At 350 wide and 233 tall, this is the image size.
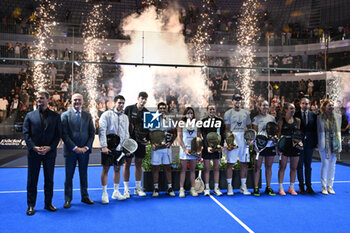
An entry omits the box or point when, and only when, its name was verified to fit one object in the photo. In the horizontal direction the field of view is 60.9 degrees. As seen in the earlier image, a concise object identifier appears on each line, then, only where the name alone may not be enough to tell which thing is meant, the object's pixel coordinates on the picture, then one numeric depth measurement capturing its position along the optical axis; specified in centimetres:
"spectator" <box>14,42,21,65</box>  783
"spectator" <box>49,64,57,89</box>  814
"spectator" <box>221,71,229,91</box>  915
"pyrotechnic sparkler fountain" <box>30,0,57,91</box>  808
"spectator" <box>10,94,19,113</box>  807
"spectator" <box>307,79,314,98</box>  969
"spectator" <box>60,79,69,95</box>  787
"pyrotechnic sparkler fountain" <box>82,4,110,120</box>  823
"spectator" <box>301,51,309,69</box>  896
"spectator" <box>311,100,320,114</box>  893
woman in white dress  499
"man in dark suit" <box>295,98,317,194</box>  524
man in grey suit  441
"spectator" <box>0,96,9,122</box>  814
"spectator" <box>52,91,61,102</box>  799
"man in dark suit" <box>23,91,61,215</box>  410
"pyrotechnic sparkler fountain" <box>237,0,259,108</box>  945
